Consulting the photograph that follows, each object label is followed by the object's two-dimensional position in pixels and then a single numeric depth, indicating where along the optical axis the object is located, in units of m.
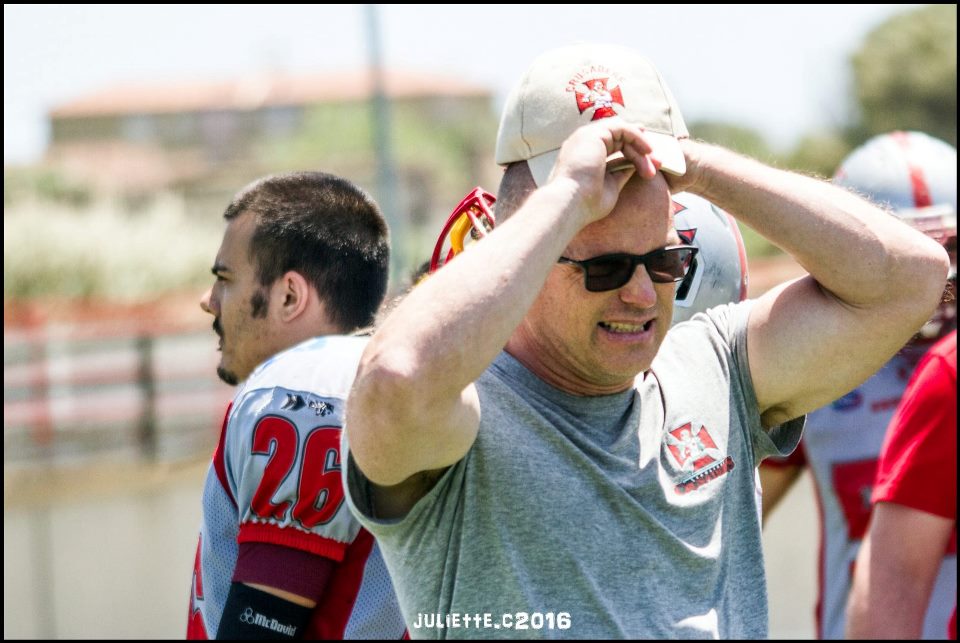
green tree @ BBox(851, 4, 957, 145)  68.00
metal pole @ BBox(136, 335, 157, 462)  28.95
